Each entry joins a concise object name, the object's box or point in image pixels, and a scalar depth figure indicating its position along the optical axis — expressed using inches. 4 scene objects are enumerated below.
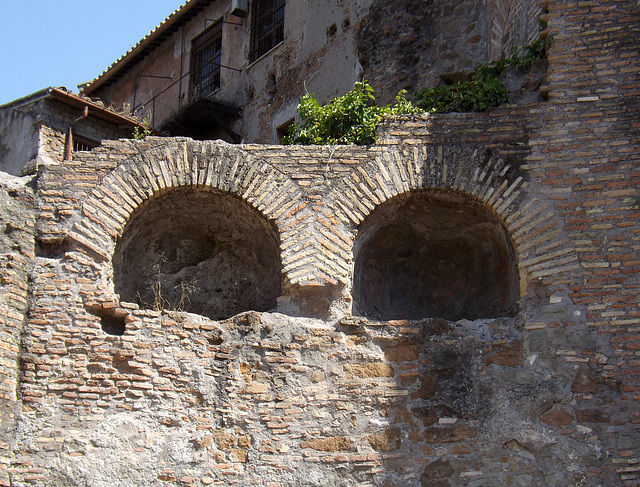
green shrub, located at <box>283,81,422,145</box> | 311.6
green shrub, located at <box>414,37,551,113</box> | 307.9
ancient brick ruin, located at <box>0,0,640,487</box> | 259.9
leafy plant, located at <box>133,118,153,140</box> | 335.9
